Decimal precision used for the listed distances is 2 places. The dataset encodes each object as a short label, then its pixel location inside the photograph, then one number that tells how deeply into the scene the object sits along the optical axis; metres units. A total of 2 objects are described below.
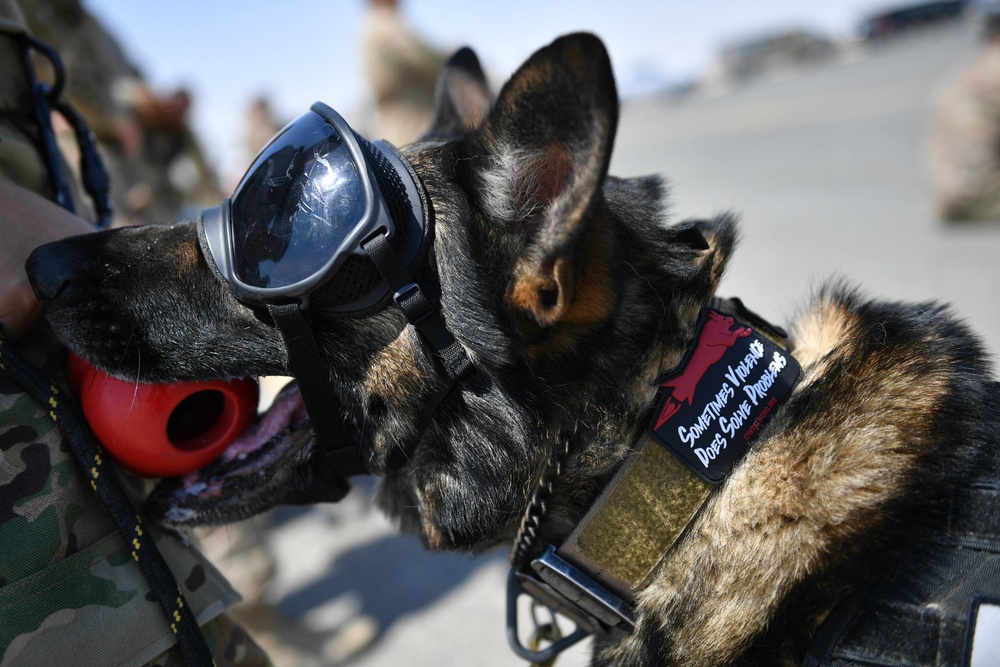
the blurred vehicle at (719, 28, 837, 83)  34.00
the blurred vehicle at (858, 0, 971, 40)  34.69
